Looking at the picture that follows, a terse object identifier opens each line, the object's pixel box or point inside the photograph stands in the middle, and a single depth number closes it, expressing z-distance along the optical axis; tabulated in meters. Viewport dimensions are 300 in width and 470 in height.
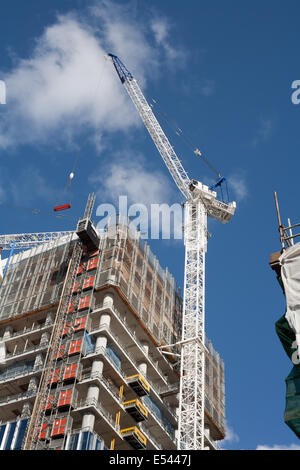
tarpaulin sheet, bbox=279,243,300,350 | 29.17
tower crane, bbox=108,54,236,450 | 82.06
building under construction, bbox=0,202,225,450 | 72.31
